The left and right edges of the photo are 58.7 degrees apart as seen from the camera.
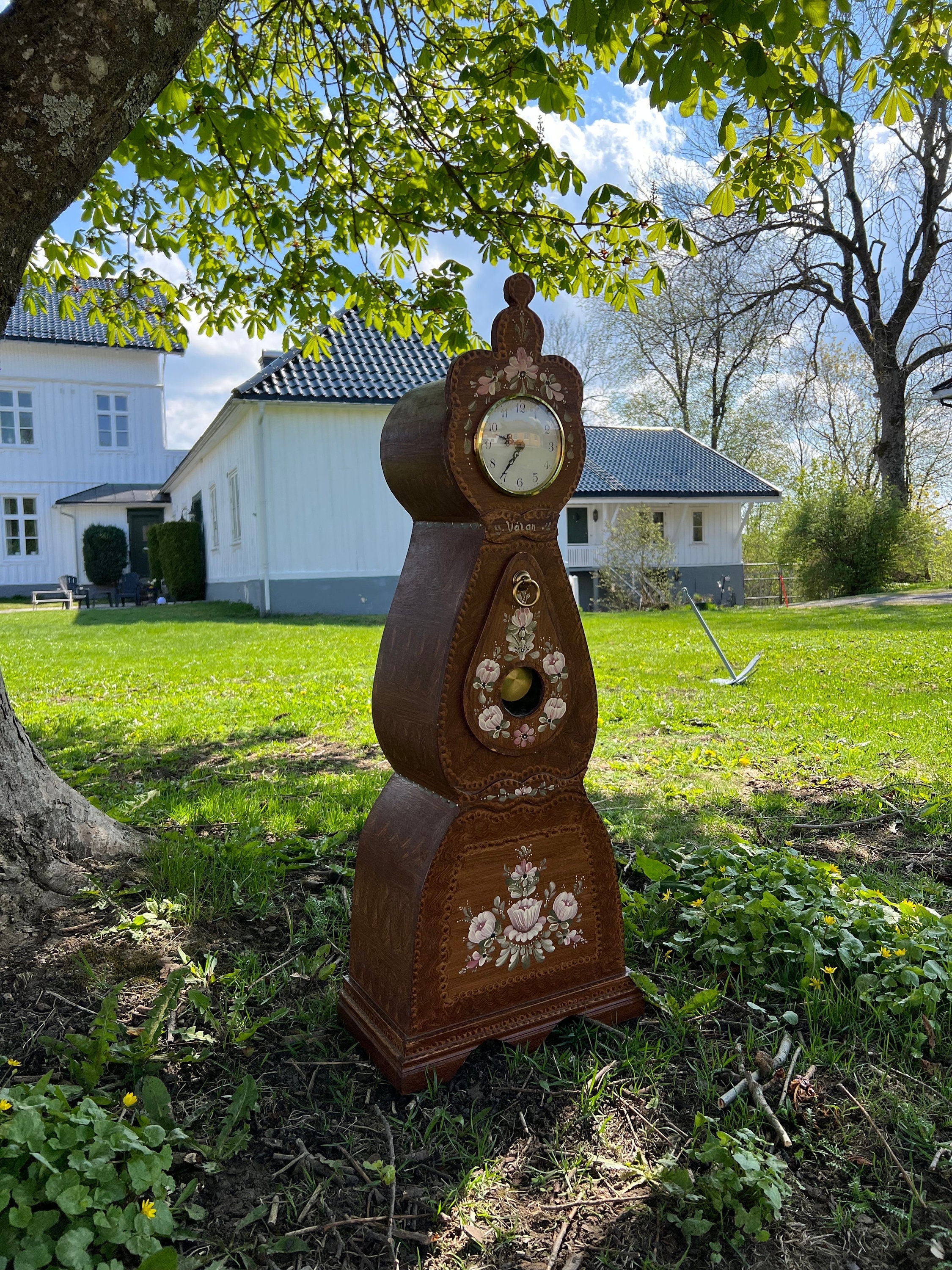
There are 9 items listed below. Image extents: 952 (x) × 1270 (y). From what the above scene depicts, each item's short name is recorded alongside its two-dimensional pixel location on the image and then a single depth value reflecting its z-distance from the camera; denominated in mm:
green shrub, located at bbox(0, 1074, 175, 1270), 1398
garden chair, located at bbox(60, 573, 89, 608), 22906
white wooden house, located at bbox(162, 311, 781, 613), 15992
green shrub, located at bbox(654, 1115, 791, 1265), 1607
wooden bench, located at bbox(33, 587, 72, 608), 22484
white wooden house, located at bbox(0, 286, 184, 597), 26859
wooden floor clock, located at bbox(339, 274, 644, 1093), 1996
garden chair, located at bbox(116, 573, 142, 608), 24516
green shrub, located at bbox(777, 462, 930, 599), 20031
